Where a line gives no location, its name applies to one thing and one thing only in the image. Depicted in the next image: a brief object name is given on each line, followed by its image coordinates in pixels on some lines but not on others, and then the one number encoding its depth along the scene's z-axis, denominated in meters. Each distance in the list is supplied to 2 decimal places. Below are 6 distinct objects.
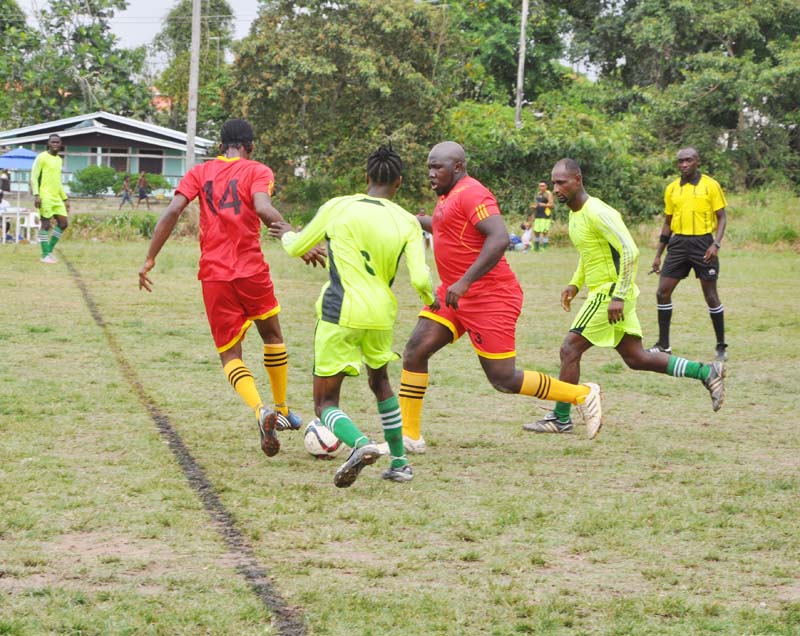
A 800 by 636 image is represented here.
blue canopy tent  36.03
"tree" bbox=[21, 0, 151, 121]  57.09
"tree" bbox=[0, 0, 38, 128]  56.16
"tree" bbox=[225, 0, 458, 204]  38.19
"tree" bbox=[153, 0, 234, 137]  55.38
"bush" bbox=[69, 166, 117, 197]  45.03
